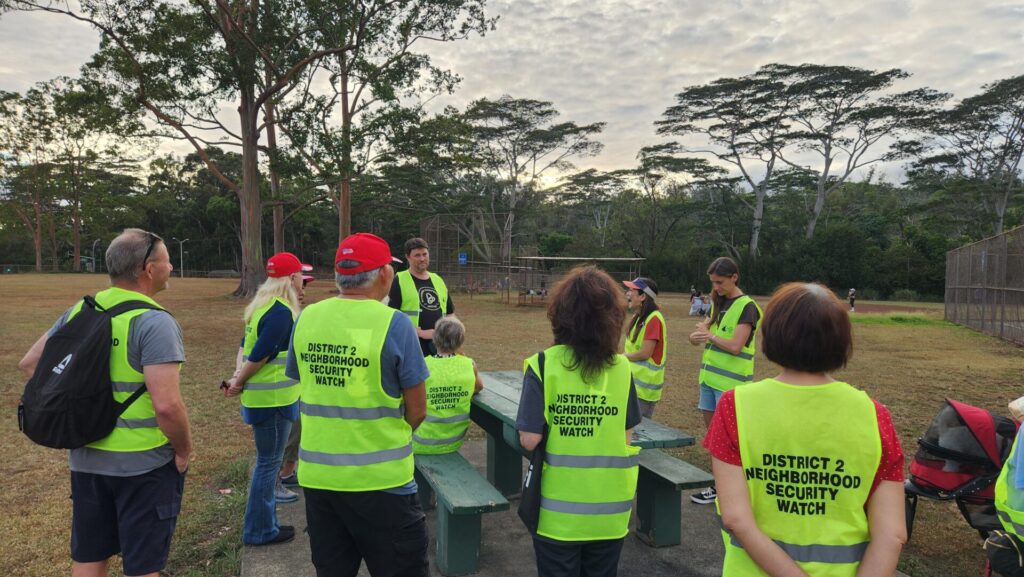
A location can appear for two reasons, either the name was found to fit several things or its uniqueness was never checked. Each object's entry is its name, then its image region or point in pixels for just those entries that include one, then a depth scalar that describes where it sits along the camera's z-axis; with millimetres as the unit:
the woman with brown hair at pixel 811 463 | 1522
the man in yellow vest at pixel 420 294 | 5164
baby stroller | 3367
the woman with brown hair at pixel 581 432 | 2217
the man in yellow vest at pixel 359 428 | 2246
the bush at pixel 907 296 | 36500
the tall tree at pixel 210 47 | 20281
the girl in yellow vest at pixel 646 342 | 4145
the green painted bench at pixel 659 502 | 3592
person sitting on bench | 3605
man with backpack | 2229
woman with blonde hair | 3410
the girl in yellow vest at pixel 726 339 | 4113
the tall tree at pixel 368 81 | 21656
